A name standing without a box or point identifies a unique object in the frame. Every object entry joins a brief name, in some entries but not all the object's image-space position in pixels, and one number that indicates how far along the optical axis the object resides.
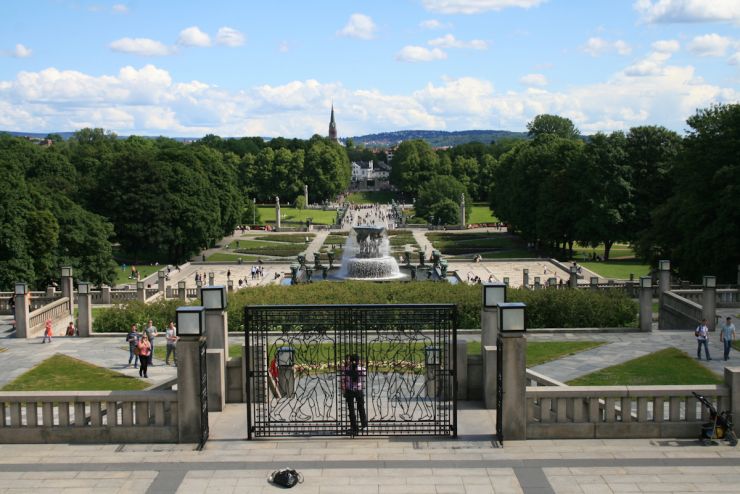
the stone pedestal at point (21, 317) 33.16
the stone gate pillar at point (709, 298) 33.03
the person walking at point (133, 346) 26.98
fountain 59.47
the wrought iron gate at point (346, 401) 16.92
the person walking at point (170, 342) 27.32
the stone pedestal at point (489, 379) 18.39
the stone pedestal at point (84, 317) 33.00
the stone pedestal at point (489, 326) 19.27
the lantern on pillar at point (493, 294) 18.48
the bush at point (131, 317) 34.84
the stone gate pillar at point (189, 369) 16.03
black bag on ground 14.56
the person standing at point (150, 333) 27.47
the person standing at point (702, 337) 26.64
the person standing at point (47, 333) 31.30
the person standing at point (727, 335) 26.83
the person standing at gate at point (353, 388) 16.89
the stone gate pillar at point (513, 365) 15.94
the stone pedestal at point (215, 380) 18.23
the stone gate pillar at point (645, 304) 32.44
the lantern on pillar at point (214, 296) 18.19
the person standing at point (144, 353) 24.97
